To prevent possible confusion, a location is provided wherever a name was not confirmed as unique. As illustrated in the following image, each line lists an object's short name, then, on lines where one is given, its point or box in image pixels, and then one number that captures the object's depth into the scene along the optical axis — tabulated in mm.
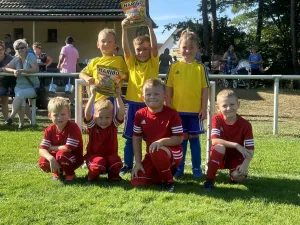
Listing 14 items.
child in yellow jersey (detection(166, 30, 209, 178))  5148
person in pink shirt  12672
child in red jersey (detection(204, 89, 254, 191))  4598
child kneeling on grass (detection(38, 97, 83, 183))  4805
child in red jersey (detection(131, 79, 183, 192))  4566
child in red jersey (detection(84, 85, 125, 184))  4883
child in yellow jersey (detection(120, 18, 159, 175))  5199
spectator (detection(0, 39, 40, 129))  8938
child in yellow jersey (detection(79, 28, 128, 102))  5180
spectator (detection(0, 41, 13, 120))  9391
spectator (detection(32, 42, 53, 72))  13383
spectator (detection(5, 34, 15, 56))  15823
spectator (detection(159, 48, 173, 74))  18272
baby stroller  19641
